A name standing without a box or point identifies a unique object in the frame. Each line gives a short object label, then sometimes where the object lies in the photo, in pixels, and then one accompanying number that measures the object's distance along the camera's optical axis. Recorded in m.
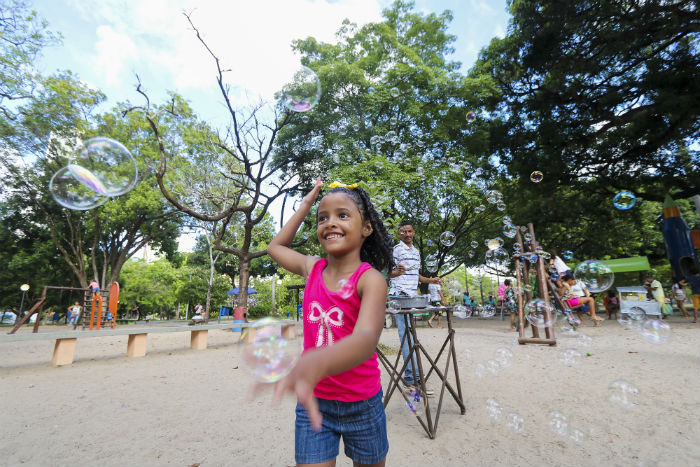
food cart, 12.09
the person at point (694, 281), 4.46
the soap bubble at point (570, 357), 5.75
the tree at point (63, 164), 15.95
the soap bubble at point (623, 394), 3.62
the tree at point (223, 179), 13.96
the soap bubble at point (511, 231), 7.37
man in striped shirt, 4.41
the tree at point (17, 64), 14.69
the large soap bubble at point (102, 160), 5.12
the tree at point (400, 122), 13.92
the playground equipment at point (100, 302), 9.26
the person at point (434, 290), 10.19
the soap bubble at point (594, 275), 5.48
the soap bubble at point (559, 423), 3.03
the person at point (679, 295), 10.80
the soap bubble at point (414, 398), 3.23
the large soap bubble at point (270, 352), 1.42
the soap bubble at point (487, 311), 7.75
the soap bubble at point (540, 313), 6.39
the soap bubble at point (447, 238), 5.50
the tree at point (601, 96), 8.94
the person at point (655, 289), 11.79
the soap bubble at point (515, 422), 3.12
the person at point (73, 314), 17.85
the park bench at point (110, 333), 5.94
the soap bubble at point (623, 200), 6.57
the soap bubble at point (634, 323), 4.16
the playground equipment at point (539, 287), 6.86
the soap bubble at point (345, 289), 1.43
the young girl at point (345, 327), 1.32
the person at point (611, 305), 15.31
